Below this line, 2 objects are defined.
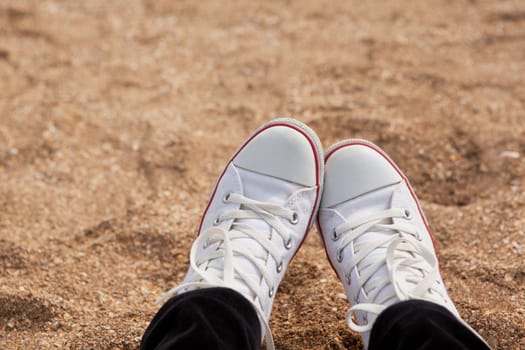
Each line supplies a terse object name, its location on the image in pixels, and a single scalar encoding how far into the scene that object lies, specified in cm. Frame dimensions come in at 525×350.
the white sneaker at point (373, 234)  96
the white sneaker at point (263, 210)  98
